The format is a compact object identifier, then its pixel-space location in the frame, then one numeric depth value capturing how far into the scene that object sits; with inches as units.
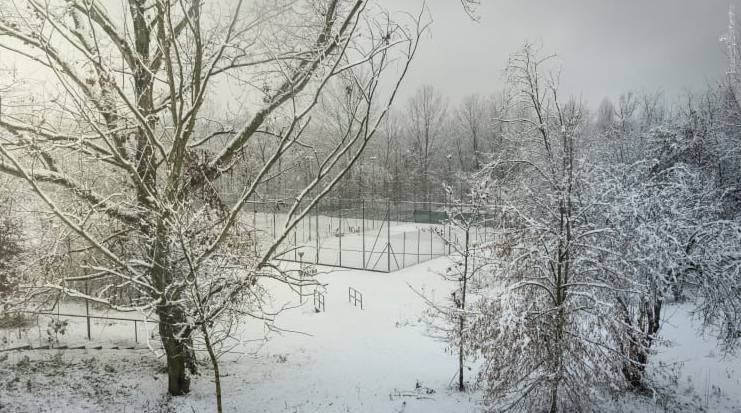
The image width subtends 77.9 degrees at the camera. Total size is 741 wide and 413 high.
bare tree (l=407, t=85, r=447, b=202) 2455.7
